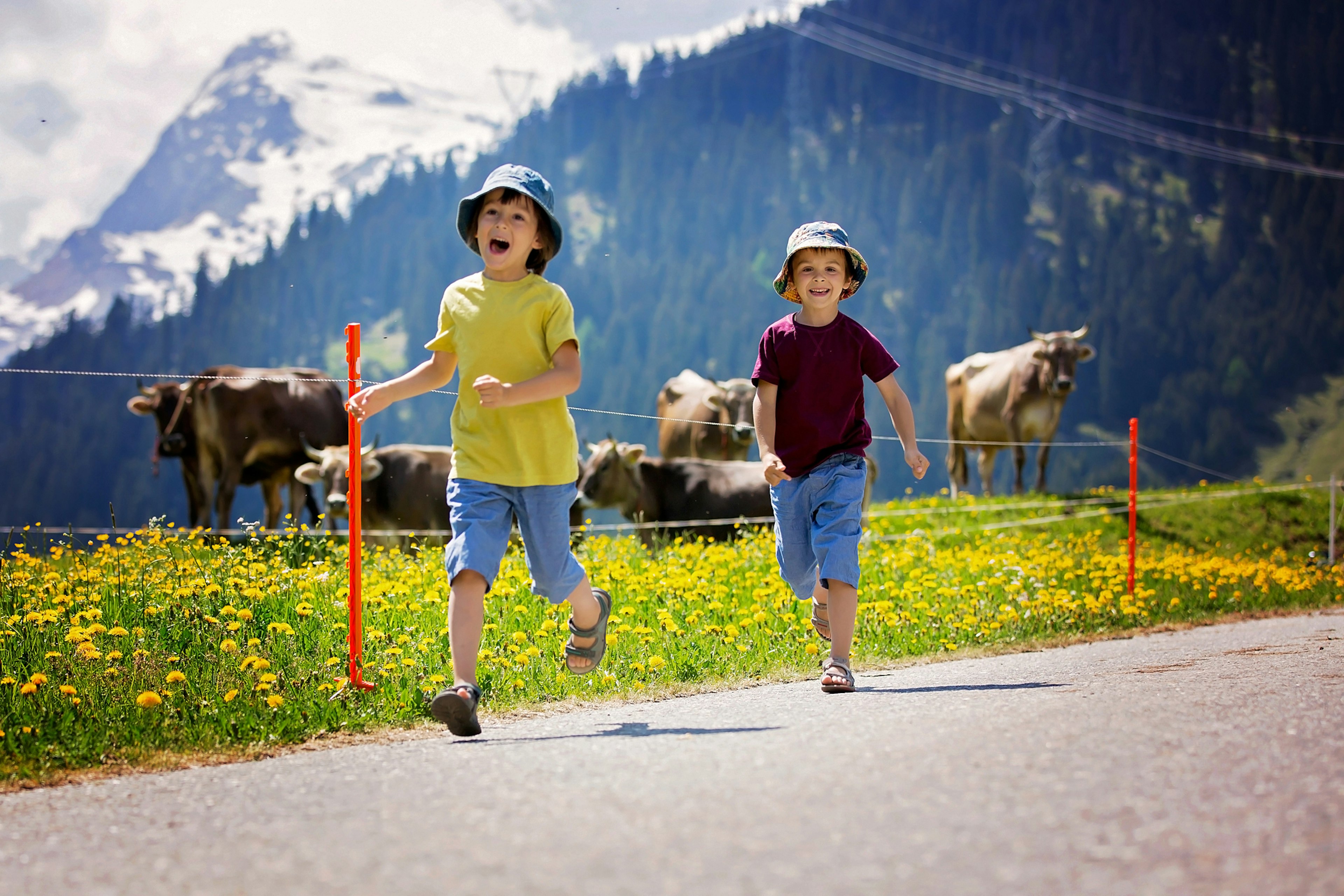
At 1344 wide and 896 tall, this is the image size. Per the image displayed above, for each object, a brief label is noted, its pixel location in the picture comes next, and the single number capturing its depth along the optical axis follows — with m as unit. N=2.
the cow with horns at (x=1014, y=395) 17.81
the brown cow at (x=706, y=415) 17.56
